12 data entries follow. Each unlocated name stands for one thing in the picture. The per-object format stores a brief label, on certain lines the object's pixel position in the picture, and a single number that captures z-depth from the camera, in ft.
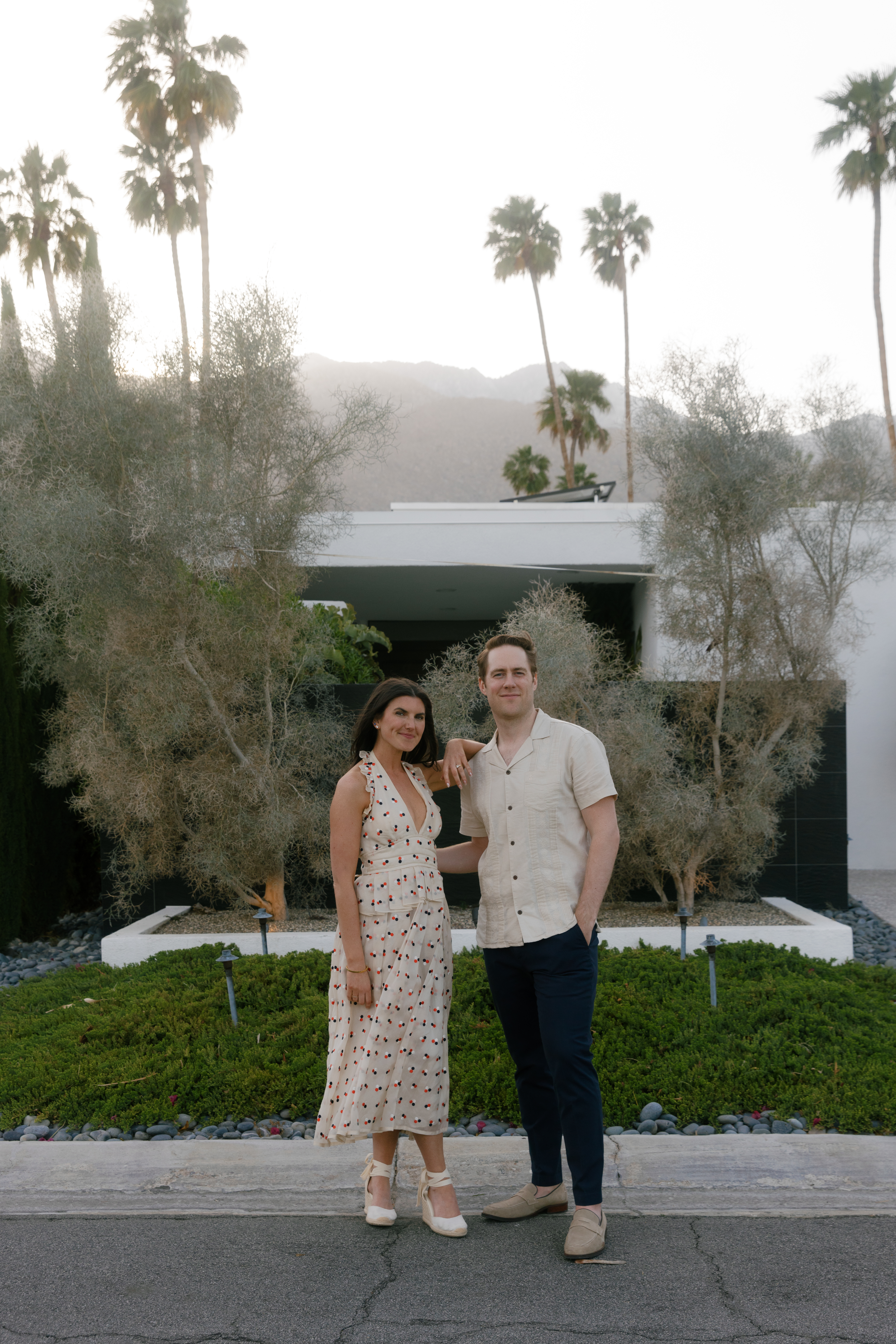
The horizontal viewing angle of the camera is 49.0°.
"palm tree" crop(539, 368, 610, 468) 101.35
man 8.83
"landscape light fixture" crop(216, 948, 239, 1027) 14.21
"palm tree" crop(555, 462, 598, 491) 97.14
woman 9.26
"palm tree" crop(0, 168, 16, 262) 62.18
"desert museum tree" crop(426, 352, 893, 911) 24.26
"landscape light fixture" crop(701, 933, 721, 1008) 14.71
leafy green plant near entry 28.89
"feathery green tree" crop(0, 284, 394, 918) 22.71
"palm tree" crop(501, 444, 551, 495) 95.25
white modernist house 37.14
